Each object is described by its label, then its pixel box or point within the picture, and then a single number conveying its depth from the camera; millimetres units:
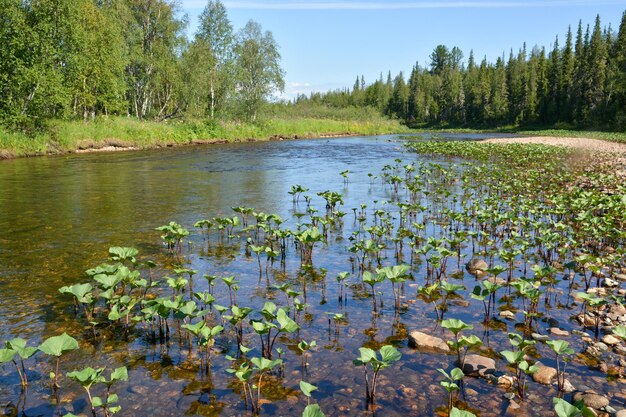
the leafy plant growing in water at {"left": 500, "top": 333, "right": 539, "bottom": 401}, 5031
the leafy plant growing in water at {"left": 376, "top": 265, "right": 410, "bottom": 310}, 7203
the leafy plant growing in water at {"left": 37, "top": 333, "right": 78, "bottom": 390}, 4953
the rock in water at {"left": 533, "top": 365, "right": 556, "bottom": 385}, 5473
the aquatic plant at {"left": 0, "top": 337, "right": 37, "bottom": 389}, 4770
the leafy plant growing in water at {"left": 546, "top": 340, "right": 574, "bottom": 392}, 5228
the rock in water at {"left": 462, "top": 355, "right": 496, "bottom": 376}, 5660
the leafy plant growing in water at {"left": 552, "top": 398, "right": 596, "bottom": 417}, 4000
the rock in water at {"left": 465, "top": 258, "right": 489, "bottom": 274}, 9398
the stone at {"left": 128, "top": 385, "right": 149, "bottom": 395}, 5336
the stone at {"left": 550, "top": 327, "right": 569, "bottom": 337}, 6614
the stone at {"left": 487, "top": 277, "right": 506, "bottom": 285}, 8664
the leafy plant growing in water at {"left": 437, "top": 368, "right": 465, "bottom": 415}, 4754
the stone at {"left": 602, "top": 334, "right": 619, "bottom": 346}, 6311
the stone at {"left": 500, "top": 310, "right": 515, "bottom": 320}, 7281
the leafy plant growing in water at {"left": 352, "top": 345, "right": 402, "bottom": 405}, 4879
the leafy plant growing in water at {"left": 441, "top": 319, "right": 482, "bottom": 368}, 5406
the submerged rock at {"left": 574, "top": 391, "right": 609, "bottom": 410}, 4874
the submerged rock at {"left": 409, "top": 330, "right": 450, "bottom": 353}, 6301
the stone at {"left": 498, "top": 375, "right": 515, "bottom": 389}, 5418
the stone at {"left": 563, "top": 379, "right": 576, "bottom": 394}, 5258
